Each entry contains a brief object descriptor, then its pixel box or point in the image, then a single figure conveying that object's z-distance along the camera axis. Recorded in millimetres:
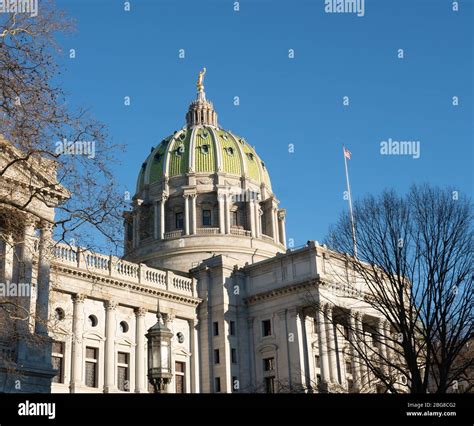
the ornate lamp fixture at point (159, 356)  23203
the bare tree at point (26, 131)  20406
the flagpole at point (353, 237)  32188
